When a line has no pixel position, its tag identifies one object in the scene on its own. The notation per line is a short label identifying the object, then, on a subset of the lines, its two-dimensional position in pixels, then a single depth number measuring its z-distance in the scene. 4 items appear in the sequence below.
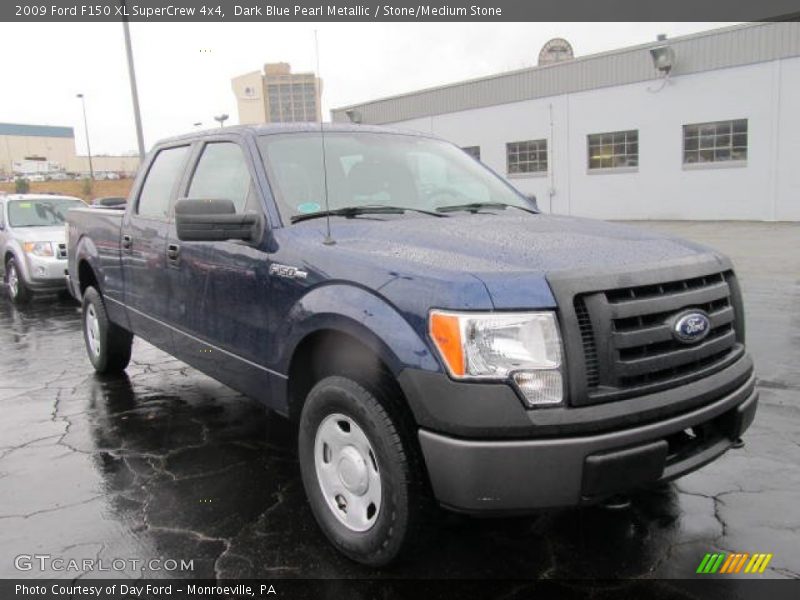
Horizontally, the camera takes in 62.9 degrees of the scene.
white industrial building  18.31
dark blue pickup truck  2.25
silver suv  10.17
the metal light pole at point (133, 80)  13.68
